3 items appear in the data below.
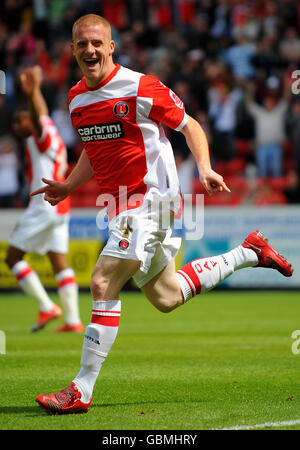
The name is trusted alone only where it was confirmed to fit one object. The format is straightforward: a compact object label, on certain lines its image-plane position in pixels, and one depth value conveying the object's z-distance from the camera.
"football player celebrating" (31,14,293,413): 10.54
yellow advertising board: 30.91
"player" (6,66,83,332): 19.91
